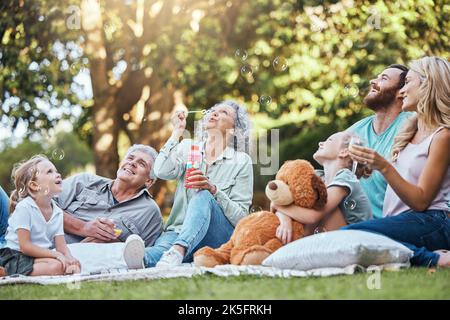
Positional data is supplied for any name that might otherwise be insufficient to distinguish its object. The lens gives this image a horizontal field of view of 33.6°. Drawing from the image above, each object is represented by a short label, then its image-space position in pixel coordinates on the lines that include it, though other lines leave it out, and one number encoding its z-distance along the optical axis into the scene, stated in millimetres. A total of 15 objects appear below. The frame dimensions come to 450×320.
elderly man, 4062
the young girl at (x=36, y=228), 3592
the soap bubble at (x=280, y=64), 4773
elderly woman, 3834
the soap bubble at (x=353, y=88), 5812
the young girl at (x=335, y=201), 3476
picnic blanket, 3094
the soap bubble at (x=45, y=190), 3701
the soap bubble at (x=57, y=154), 4074
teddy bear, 3434
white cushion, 3104
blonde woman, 3305
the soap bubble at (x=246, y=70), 4639
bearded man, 3990
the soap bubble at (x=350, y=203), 3602
